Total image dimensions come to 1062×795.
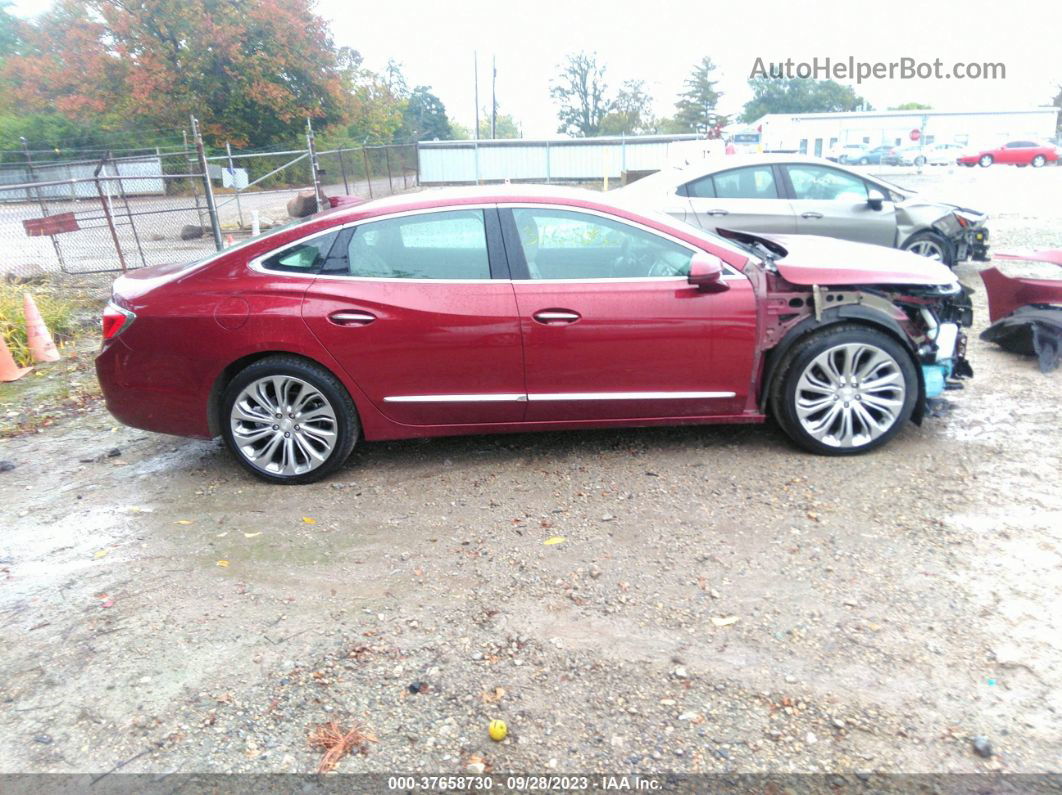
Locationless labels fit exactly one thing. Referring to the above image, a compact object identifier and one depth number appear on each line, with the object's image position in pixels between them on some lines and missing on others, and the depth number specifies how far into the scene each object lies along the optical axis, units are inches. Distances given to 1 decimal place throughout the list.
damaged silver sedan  338.6
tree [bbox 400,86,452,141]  2950.3
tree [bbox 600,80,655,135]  3223.4
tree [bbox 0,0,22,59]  1728.6
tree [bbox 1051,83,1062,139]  3126.5
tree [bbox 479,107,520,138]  4087.1
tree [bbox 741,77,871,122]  3686.0
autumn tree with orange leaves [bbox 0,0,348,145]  1322.6
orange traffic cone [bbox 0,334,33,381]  268.8
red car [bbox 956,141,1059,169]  1712.6
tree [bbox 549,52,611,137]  3393.2
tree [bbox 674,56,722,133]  3447.3
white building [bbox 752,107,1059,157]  2293.3
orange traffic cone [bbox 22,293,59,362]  290.2
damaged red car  170.1
